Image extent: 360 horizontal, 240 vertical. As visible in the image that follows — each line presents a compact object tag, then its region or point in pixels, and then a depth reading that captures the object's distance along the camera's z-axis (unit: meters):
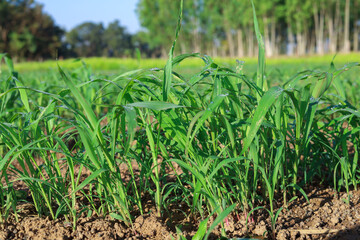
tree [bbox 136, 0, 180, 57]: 37.36
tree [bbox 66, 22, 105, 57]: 64.29
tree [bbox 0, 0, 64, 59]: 31.73
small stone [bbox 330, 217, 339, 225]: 1.03
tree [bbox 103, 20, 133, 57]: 67.88
